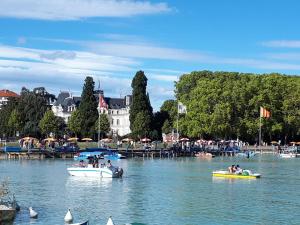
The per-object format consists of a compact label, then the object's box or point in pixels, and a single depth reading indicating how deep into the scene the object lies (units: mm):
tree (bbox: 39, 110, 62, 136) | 162375
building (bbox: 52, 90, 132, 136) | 121700
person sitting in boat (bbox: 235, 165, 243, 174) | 77031
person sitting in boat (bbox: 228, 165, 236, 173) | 77494
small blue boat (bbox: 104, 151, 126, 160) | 115588
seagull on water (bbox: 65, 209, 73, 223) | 41344
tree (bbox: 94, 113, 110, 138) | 164888
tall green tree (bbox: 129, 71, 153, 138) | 154625
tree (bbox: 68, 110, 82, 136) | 156625
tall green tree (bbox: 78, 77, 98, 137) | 155500
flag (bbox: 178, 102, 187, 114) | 135625
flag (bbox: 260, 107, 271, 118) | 140375
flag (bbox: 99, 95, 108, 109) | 121688
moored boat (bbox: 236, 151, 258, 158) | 134500
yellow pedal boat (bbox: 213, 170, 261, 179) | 76688
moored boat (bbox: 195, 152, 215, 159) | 130175
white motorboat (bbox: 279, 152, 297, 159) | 135812
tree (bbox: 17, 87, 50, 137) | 168375
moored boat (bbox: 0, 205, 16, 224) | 40000
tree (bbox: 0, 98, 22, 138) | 174625
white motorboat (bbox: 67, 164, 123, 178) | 75125
